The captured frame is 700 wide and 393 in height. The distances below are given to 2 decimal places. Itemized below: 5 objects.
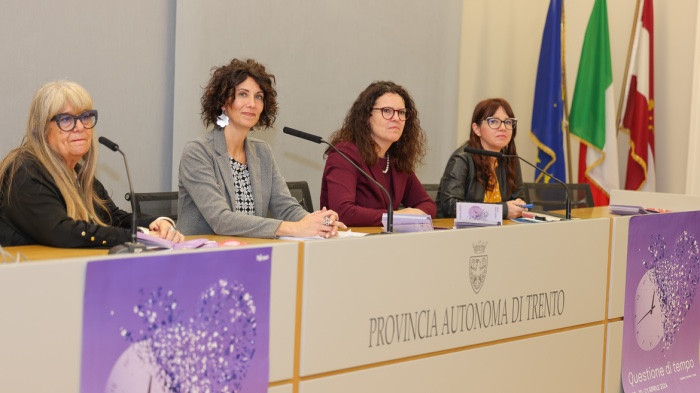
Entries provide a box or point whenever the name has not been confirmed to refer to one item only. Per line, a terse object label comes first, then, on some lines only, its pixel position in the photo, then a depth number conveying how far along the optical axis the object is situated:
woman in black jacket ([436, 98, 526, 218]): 4.26
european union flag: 6.16
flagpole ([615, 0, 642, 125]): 6.15
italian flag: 6.14
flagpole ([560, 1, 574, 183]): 6.17
